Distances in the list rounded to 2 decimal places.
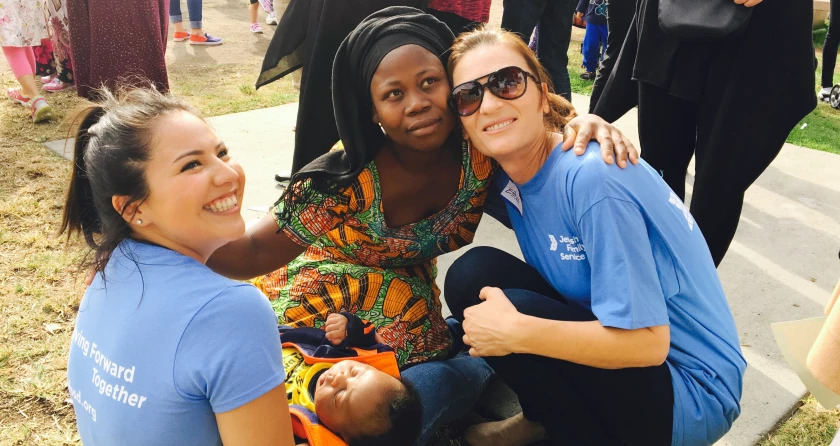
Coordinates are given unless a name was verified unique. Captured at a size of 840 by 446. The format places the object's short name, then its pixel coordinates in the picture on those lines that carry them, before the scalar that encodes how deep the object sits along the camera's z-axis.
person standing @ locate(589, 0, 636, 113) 3.62
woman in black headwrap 2.02
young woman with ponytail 1.30
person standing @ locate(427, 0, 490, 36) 3.44
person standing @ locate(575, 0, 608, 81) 6.76
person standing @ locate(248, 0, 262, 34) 8.55
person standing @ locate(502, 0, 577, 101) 4.20
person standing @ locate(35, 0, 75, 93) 5.17
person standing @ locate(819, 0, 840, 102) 5.68
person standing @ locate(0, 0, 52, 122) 4.93
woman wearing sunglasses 1.62
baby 1.85
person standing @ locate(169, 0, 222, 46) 7.78
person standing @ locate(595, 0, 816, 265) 2.37
